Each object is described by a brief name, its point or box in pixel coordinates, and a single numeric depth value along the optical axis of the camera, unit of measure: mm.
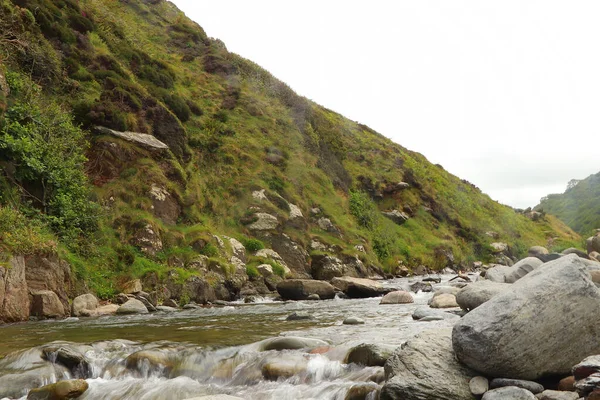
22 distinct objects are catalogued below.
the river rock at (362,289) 21516
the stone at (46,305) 13711
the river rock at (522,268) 15727
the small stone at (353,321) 11883
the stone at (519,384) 5125
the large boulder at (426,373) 5371
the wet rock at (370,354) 6990
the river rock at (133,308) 15652
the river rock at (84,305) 14867
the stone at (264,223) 29250
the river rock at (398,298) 17641
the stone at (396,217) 48406
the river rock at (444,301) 14227
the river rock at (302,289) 21312
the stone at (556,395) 4600
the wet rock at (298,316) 13513
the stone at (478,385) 5297
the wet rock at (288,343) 8430
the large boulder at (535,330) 5410
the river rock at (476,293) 10922
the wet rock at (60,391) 6680
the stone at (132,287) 17781
